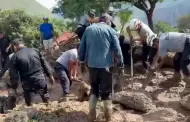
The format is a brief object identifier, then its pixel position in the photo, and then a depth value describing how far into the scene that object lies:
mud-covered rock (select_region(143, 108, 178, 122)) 6.11
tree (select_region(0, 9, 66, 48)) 19.22
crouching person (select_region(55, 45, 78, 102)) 7.45
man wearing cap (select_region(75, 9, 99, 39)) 8.35
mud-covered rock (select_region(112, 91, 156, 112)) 6.65
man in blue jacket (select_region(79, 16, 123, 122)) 5.57
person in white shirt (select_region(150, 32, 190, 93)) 7.86
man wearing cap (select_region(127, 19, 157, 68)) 8.82
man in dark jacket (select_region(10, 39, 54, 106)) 6.63
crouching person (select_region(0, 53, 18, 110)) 6.84
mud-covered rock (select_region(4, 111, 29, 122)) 5.65
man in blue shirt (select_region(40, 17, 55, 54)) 11.82
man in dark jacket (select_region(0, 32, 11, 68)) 12.71
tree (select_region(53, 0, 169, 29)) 15.28
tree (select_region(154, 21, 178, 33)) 21.14
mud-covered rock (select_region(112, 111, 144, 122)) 5.94
